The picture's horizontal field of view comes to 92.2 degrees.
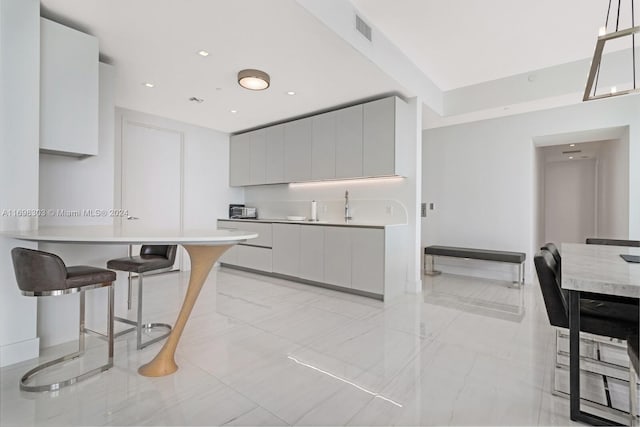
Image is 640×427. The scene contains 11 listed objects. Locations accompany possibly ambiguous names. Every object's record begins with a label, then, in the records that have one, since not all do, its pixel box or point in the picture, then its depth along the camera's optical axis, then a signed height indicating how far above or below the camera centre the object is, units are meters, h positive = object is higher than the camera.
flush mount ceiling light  3.23 +1.43
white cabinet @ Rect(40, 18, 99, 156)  2.27 +0.95
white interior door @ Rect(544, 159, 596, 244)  6.71 +0.34
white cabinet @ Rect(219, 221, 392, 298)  3.65 -0.55
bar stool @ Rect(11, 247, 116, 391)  1.73 -0.38
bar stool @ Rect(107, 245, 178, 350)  2.36 -0.40
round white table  1.66 -0.15
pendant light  1.78 +1.03
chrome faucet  4.72 +0.08
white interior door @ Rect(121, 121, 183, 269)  4.64 +0.62
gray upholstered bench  4.23 -0.57
